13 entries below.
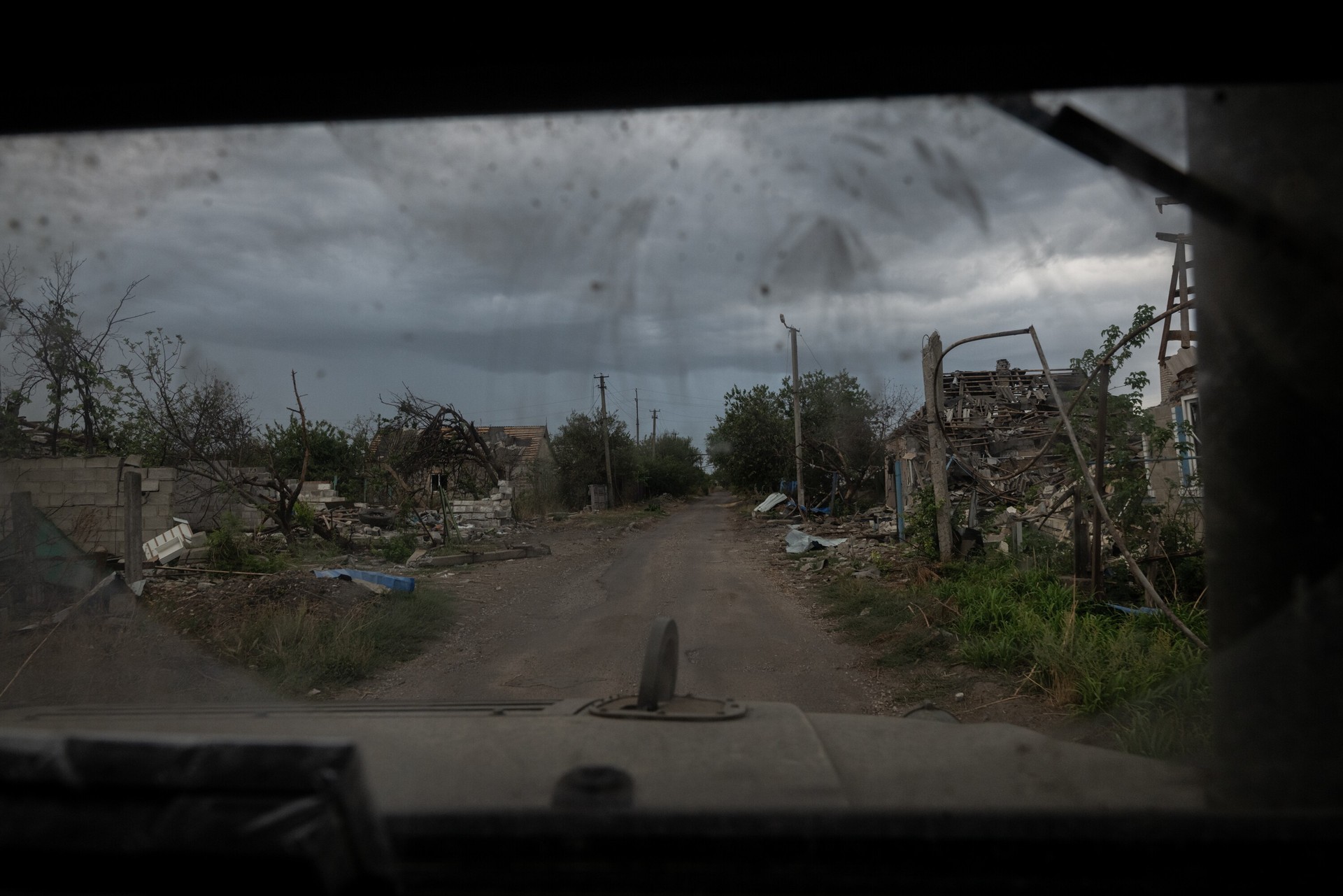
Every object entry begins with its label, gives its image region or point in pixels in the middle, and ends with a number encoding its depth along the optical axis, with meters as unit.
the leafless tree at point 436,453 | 12.20
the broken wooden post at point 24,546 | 8.61
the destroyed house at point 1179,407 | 5.77
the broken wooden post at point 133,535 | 9.38
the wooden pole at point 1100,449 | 6.05
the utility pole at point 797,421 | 24.73
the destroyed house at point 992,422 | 19.59
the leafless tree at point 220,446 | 12.14
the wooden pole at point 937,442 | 10.95
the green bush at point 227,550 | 11.46
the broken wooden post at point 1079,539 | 7.46
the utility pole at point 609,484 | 32.34
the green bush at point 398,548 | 14.34
